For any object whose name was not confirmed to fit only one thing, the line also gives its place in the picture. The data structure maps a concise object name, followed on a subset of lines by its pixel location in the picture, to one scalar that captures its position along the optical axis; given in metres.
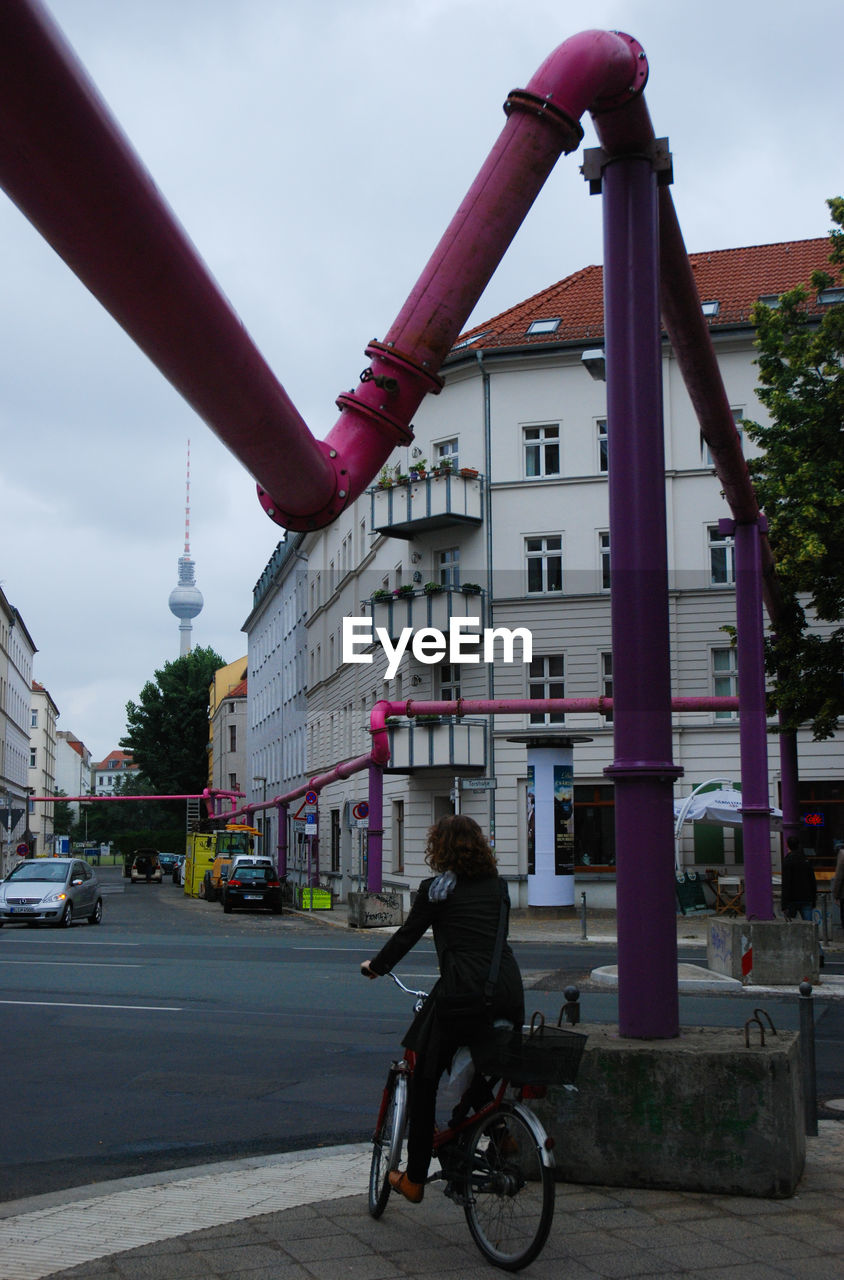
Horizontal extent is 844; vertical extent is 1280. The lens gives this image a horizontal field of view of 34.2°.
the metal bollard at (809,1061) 7.63
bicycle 5.08
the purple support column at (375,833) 31.88
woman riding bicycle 5.61
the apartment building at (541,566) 36.47
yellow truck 57.31
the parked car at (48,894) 30.44
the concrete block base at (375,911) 30.61
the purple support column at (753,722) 15.38
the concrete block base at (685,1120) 6.01
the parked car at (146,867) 91.00
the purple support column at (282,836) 51.92
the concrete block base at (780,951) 15.84
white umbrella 31.08
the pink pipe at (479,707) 31.11
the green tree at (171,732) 104.00
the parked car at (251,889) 40.50
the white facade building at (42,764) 135.50
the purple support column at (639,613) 6.67
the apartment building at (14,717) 90.82
